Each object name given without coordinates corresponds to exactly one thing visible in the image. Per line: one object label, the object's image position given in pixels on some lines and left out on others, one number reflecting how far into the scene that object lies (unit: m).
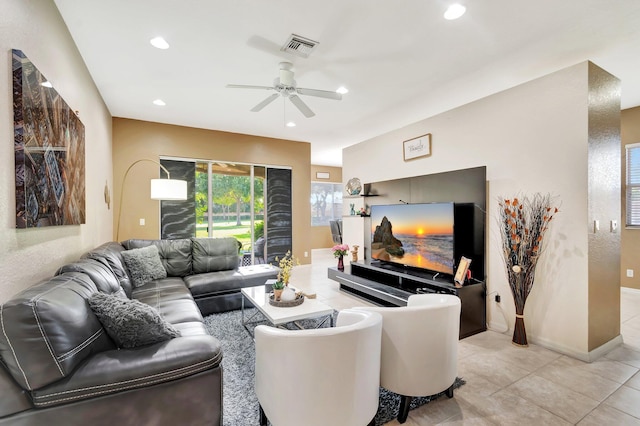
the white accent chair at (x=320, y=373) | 1.35
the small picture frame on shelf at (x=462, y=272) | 3.02
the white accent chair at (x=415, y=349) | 1.71
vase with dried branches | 2.72
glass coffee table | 2.38
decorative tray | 2.60
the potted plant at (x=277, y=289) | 2.70
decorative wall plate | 5.15
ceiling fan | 2.90
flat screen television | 3.40
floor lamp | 3.91
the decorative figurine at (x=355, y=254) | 4.87
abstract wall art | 1.55
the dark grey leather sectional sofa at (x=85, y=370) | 1.14
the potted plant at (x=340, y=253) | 4.68
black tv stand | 3.02
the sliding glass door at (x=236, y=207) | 5.34
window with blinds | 4.13
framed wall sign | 4.00
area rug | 1.79
